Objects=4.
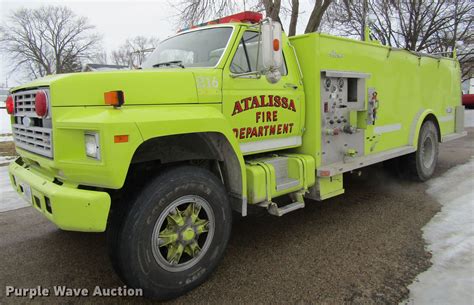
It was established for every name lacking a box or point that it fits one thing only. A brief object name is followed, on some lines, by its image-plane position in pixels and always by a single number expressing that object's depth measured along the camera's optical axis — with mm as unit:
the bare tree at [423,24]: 24109
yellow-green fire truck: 2713
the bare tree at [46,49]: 46500
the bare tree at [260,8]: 14828
